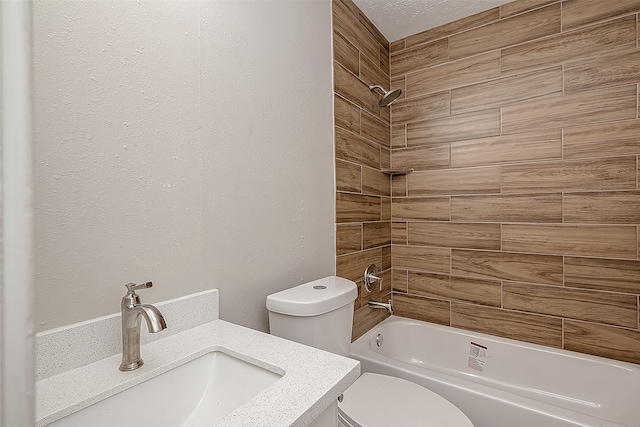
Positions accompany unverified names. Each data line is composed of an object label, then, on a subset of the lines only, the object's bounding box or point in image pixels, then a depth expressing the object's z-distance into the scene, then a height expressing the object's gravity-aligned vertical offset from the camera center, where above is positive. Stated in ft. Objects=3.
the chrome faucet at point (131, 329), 2.37 -0.85
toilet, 3.65 -1.54
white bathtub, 4.16 -2.62
